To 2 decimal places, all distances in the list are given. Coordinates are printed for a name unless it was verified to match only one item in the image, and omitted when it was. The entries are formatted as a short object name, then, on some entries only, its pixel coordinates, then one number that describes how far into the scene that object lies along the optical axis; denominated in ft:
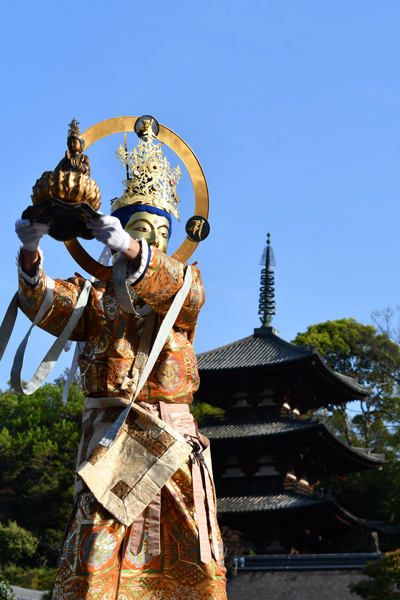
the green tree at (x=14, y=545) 87.71
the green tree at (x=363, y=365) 131.13
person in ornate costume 13.16
